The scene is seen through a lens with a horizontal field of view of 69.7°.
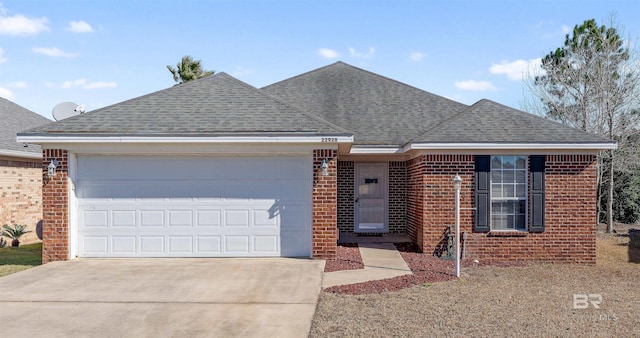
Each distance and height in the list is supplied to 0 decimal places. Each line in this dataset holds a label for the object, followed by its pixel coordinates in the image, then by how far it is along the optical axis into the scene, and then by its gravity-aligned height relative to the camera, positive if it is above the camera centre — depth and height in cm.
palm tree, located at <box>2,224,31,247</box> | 1284 -190
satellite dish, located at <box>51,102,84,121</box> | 1296 +157
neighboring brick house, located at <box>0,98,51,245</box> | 1319 -51
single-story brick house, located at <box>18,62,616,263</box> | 962 -36
